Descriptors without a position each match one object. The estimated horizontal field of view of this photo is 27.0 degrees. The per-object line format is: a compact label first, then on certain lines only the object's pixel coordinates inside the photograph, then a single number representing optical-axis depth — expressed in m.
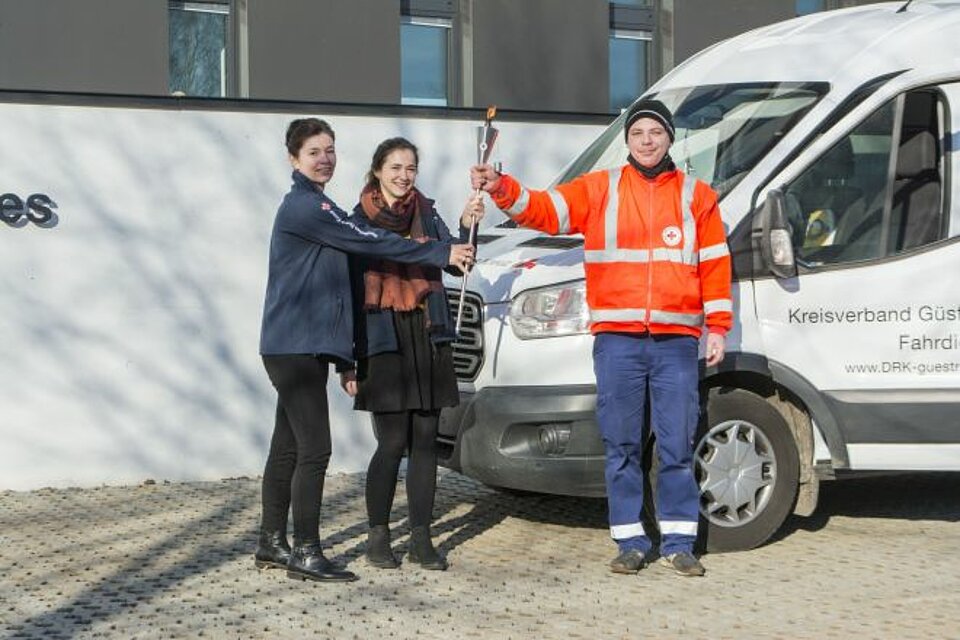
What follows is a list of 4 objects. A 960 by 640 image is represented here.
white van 8.92
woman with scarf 8.55
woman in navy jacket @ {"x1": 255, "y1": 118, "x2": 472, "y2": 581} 8.28
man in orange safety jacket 8.47
